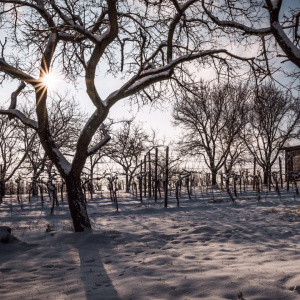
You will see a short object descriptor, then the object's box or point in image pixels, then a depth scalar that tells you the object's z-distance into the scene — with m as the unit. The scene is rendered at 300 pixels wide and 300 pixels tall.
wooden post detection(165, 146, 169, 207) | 10.89
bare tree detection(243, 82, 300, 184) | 22.55
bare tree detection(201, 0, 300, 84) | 3.18
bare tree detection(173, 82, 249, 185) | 21.16
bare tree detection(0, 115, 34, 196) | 19.34
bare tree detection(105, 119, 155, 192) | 28.34
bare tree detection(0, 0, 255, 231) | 5.75
